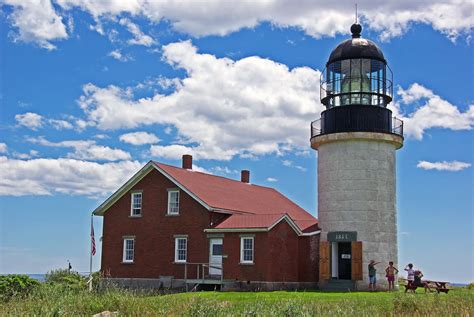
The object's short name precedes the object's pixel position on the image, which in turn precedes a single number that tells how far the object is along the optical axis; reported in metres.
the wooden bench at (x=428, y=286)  23.44
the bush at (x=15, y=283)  24.86
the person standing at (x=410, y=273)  25.62
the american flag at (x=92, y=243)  29.70
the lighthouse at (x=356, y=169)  27.58
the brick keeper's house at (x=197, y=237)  27.28
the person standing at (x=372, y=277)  27.00
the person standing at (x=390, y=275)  27.08
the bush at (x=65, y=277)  30.69
